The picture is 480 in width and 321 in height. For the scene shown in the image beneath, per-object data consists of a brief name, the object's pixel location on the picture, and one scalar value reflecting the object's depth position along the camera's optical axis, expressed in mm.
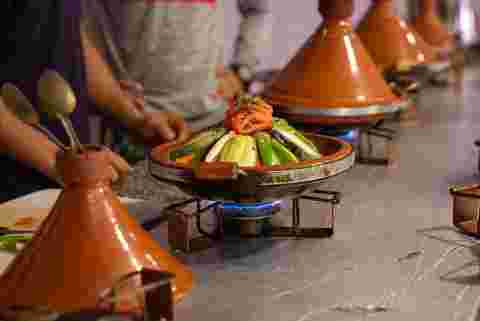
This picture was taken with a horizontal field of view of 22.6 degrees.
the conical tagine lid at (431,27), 3432
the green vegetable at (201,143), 1735
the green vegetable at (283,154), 1688
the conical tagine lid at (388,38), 2574
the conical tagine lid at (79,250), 1402
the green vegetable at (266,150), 1676
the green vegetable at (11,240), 1670
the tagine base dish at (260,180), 1604
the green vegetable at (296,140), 1724
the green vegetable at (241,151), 1682
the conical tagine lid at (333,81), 2090
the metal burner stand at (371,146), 2209
